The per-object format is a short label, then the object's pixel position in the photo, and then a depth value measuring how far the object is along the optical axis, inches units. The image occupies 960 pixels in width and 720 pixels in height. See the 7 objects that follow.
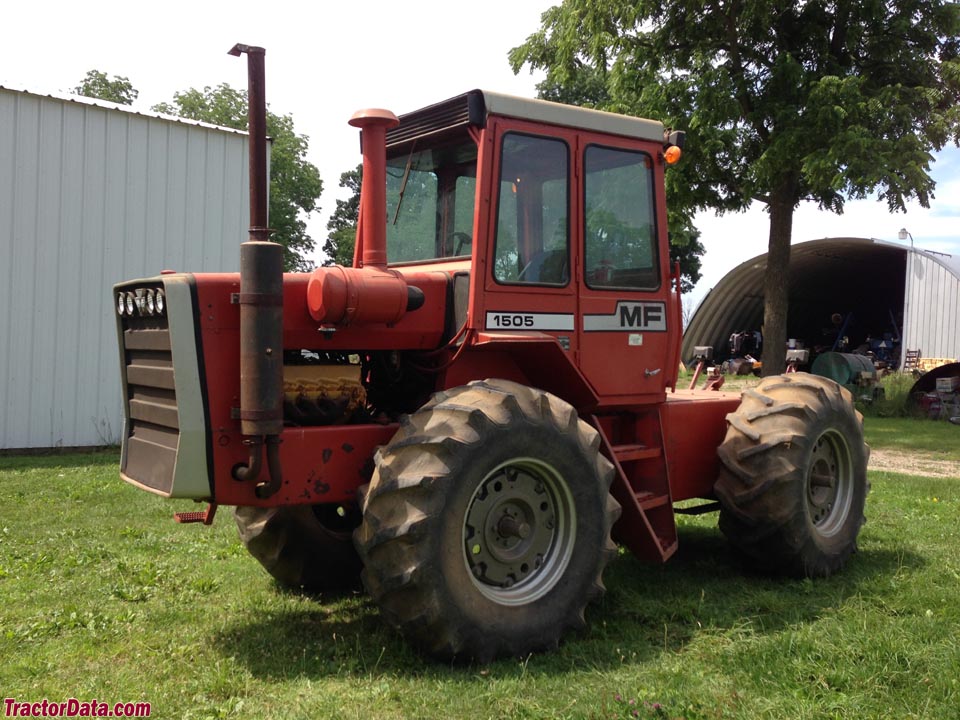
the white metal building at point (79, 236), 455.5
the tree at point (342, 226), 1355.8
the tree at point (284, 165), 1480.1
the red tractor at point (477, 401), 170.1
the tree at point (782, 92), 527.2
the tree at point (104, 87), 1608.0
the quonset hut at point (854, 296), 941.8
